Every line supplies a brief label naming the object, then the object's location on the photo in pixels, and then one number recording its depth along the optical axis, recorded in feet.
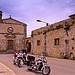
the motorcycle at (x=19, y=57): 20.11
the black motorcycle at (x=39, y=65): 13.93
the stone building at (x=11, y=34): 66.73
